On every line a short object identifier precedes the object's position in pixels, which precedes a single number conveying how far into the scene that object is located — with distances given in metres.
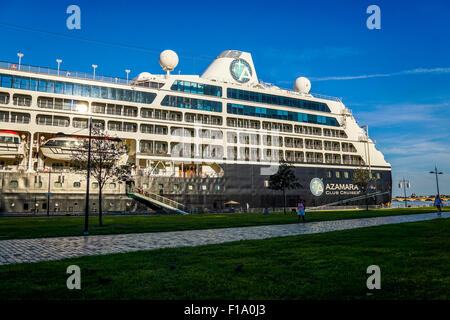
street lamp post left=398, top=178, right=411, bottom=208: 74.60
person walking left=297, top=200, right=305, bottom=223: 24.64
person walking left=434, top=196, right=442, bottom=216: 29.85
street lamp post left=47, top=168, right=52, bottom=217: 30.86
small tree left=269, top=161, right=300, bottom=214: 40.06
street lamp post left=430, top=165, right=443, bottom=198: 48.98
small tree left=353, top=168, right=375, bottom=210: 45.69
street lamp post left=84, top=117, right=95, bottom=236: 16.81
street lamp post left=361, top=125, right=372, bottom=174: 52.16
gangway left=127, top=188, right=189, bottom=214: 34.88
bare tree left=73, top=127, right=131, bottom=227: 22.31
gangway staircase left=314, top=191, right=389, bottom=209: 47.50
